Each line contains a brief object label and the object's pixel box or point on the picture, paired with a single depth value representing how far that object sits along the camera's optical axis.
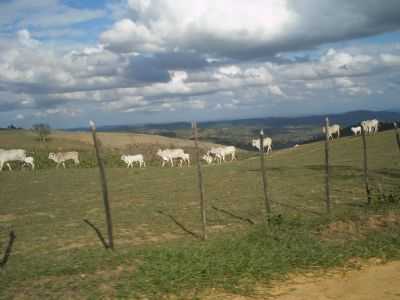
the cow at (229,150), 52.28
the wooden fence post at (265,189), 14.87
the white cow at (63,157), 46.49
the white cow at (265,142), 54.88
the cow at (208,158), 50.54
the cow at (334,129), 55.28
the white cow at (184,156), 48.08
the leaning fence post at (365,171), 16.97
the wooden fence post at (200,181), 13.20
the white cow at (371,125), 51.26
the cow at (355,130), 52.59
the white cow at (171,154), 47.19
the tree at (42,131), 80.56
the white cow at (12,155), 41.53
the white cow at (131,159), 46.53
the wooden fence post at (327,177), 15.81
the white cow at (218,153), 51.72
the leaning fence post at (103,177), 12.16
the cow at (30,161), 43.61
